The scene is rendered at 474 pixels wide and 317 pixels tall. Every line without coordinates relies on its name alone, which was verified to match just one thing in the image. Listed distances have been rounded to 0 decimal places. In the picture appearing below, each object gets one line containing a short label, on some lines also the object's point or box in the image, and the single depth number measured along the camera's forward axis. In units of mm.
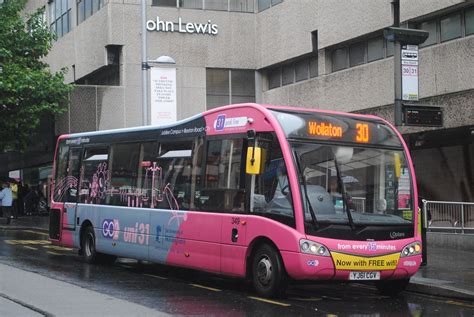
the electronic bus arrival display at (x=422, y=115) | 13367
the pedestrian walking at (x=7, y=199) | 29112
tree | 26969
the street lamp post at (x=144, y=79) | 21959
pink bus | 10039
